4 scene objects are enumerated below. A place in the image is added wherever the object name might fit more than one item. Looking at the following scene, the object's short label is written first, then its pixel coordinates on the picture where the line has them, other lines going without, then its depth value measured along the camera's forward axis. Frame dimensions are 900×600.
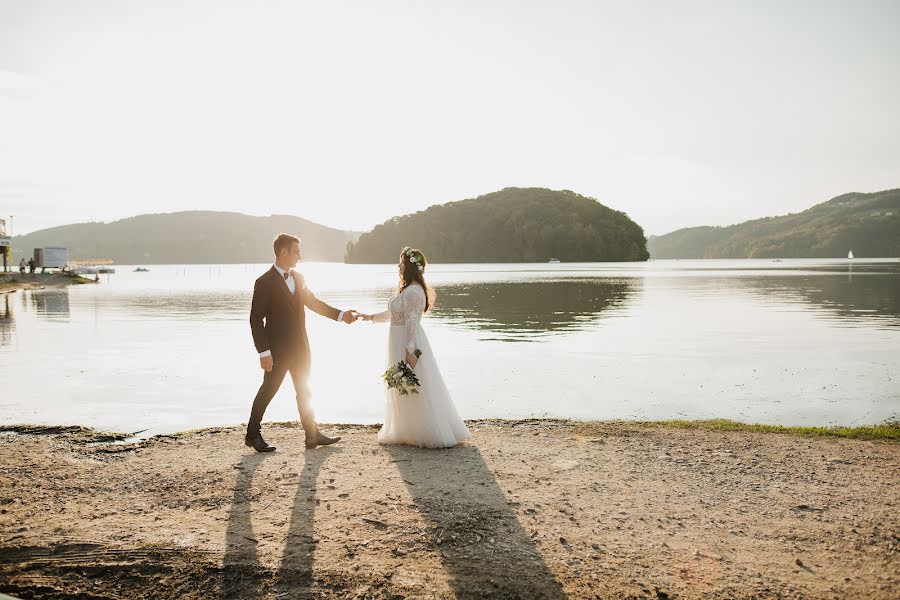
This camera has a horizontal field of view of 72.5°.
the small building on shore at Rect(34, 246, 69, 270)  98.75
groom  8.76
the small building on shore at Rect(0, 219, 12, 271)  80.17
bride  9.02
